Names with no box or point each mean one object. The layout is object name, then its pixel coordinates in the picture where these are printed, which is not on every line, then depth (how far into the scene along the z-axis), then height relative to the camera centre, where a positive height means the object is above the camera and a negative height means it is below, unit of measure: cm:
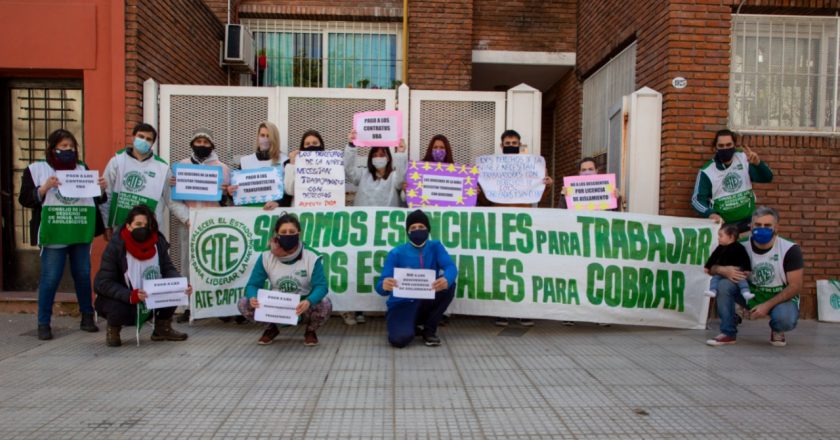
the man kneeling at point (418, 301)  530 -74
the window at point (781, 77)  731 +160
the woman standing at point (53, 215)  562 -18
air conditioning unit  996 +256
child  560 -47
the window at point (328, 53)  1104 +274
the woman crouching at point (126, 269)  516 -63
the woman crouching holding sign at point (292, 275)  524 -67
